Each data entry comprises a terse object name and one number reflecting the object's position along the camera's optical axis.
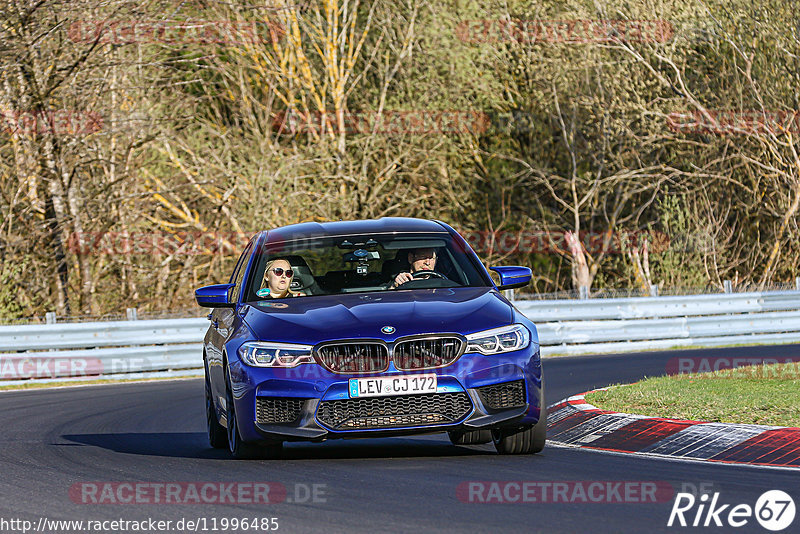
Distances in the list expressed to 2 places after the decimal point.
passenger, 19.89
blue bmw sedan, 16.98
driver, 20.09
